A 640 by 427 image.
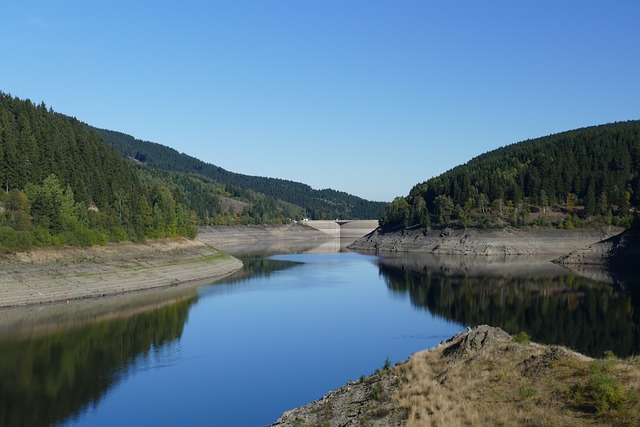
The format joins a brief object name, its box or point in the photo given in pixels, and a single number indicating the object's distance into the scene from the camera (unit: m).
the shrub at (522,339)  31.70
